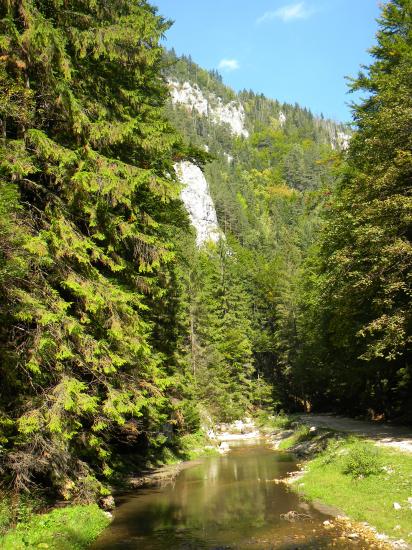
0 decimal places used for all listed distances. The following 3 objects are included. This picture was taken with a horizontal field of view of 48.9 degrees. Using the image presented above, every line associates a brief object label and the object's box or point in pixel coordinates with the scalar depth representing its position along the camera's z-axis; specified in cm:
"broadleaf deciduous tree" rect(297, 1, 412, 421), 1636
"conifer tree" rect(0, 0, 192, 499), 977
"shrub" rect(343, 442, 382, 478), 1448
